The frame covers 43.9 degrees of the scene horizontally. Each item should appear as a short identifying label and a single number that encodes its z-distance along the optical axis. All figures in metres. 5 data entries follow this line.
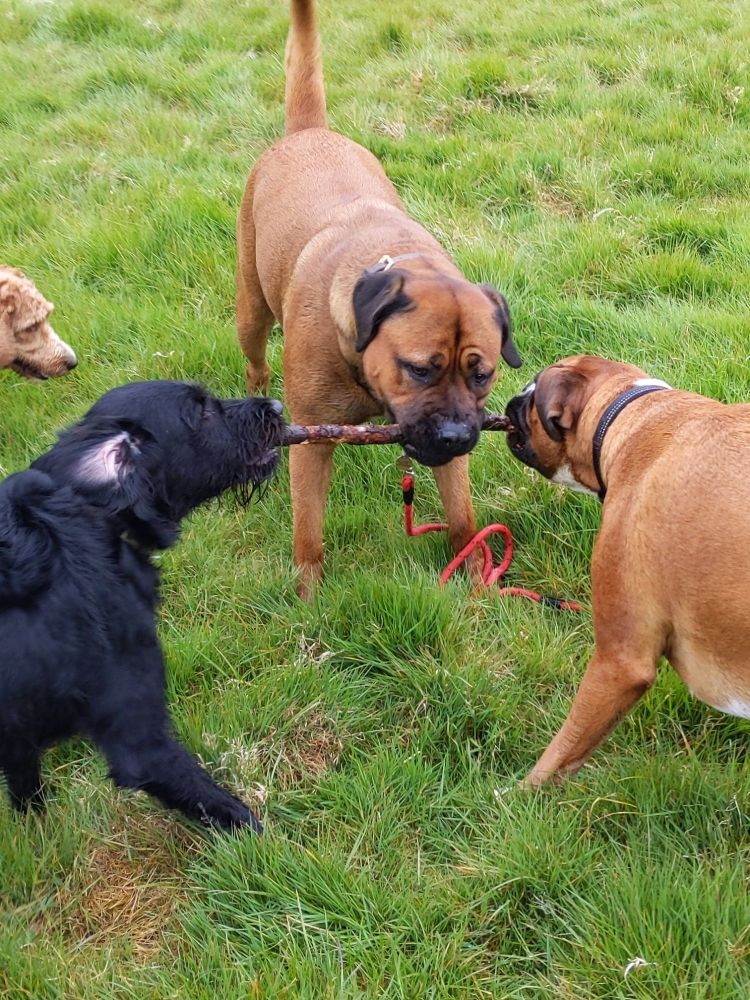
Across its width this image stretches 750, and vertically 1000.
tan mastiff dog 3.63
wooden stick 3.80
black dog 2.68
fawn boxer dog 2.77
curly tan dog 5.15
